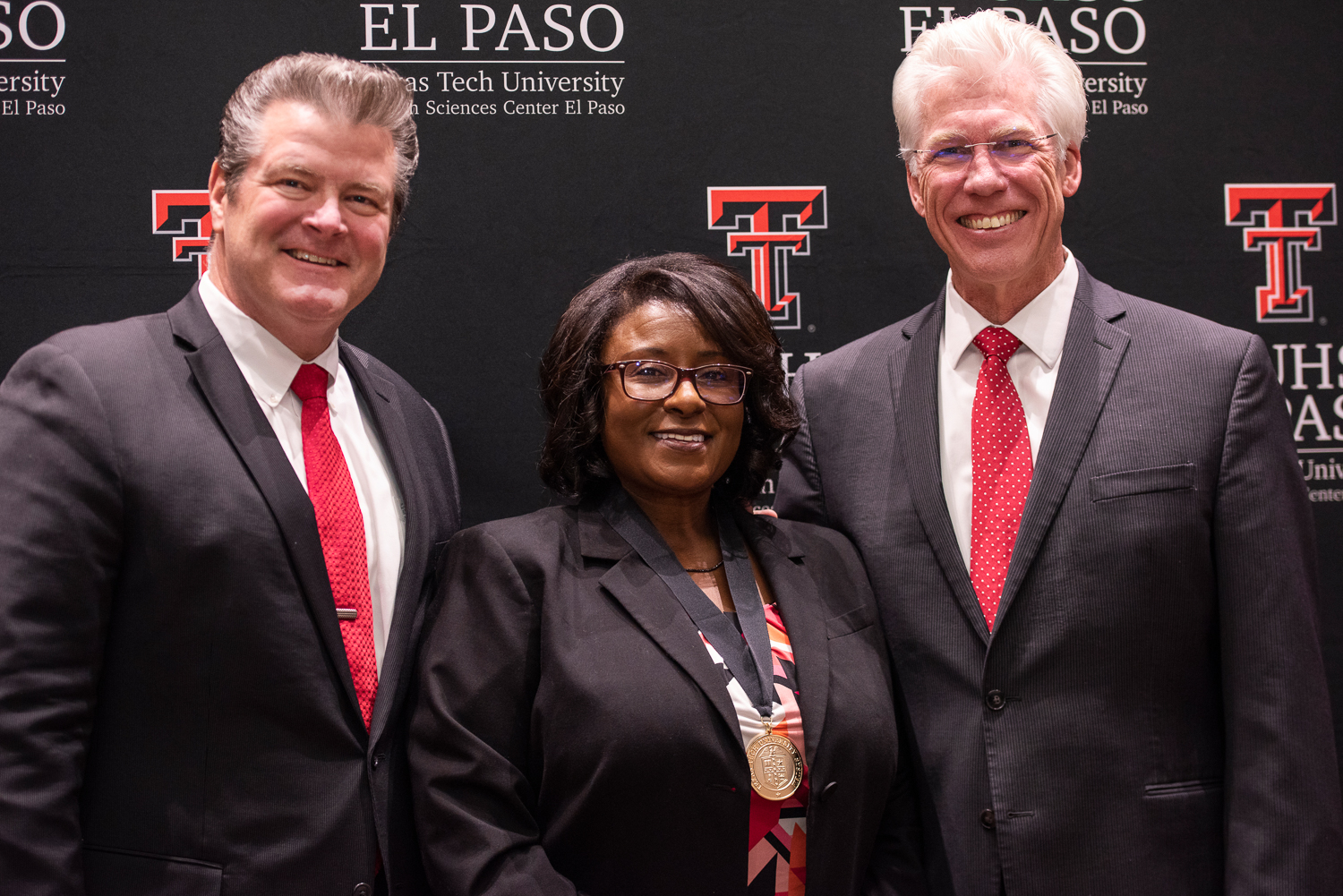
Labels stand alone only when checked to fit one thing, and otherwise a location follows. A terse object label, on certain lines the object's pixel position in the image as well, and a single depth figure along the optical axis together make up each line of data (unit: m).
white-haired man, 2.06
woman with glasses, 1.90
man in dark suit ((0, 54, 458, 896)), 1.74
